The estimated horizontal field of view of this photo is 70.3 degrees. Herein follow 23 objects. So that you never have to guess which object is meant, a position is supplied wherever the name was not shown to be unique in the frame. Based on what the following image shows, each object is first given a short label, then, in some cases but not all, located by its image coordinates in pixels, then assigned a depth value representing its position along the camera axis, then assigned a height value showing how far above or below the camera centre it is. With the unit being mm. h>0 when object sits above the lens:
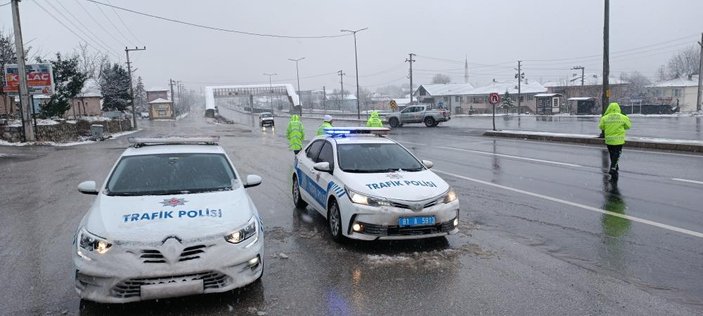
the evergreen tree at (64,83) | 30922 +2445
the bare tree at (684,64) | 101875 +6922
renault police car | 4105 -1079
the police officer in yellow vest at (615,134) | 11242 -792
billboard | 25188 +2153
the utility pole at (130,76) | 49122 +4290
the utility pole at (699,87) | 44781 +762
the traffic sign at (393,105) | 42169 +192
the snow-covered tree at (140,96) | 95188 +4180
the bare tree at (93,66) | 69312 +7453
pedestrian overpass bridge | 105969 +4753
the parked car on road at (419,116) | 36781 -717
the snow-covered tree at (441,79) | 181488 +9920
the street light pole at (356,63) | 52203 +4822
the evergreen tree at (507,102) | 71912 +138
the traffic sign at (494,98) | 27456 +304
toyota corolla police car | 5895 -1058
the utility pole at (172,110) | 86438 +961
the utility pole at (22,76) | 23906 +2164
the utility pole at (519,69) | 72850 +4976
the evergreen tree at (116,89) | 57847 +3386
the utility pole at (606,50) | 20605 +2054
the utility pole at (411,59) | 61456 +5847
